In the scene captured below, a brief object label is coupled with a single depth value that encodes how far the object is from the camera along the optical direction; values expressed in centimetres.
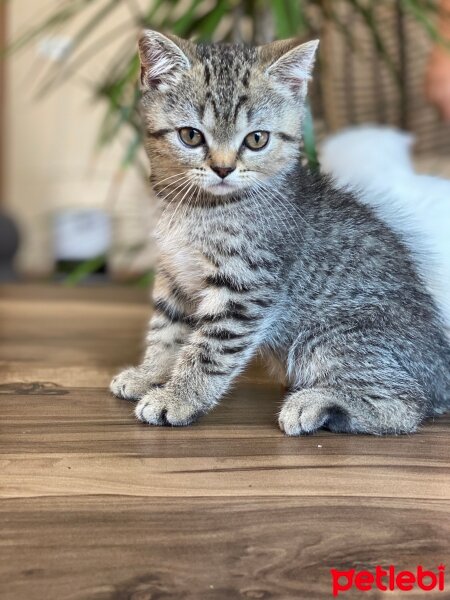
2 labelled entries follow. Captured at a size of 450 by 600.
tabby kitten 27
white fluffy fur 31
